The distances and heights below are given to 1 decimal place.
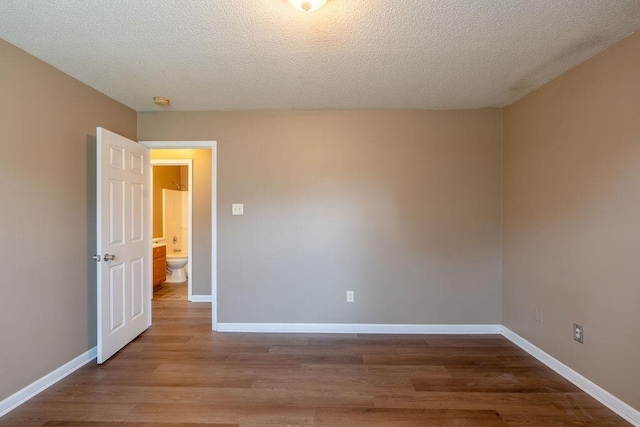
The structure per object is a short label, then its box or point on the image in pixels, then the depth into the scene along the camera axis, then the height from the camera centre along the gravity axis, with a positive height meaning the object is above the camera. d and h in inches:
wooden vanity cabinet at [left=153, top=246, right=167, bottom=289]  183.4 -33.1
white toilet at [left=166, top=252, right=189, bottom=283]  201.0 -37.5
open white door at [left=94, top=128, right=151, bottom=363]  94.3 -9.9
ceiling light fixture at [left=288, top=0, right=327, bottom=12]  57.4 +41.2
